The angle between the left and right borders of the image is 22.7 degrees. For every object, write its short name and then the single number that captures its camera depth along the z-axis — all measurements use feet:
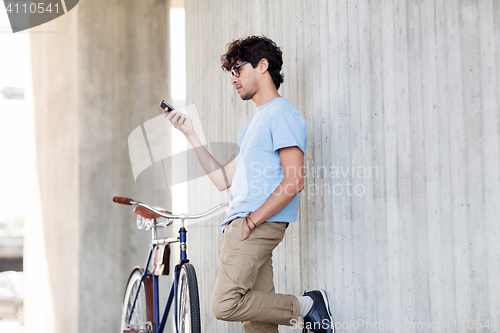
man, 16.17
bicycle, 17.28
